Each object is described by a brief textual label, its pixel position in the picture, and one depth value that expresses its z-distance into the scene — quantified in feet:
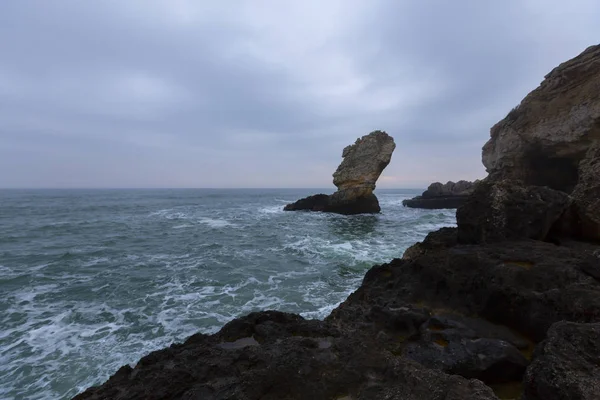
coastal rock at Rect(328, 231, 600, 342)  15.19
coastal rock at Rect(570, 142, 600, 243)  26.99
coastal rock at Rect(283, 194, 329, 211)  142.31
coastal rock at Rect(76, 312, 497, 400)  9.55
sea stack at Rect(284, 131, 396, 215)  125.90
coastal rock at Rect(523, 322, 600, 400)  8.48
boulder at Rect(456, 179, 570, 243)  25.44
